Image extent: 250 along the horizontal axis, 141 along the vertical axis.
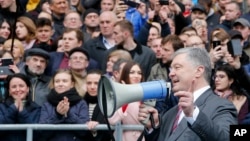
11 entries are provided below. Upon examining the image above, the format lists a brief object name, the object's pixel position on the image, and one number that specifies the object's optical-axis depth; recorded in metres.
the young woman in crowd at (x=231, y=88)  11.05
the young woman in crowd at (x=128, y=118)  10.24
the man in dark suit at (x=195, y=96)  7.19
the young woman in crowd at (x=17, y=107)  10.64
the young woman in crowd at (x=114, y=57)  12.15
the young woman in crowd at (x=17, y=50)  12.79
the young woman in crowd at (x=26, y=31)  13.71
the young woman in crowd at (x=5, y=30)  13.72
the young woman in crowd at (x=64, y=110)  10.62
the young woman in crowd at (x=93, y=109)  10.55
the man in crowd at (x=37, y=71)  11.83
